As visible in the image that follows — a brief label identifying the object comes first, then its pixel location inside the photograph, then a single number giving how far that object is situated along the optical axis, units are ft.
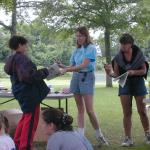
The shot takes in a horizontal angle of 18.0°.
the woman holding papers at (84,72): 19.89
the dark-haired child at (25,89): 17.21
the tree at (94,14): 85.05
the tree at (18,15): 74.28
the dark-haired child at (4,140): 12.85
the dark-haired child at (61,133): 12.06
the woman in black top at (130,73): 20.45
